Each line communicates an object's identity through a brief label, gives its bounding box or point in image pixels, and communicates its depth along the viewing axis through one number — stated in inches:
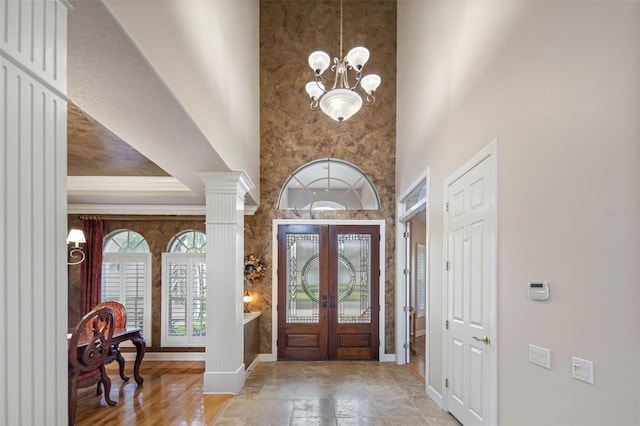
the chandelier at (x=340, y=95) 151.3
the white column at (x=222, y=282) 189.0
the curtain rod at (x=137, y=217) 270.1
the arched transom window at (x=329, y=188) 279.0
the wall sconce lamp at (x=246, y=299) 266.7
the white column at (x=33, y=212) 46.9
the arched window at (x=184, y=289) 275.3
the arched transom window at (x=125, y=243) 280.5
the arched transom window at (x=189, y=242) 282.2
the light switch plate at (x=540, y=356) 91.5
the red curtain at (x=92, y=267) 266.1
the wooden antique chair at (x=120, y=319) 203.7
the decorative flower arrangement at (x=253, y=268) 263.6
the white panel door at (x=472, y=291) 122.6
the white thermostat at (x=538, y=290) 91.9
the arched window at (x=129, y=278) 277.4
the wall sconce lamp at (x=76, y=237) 223.5
